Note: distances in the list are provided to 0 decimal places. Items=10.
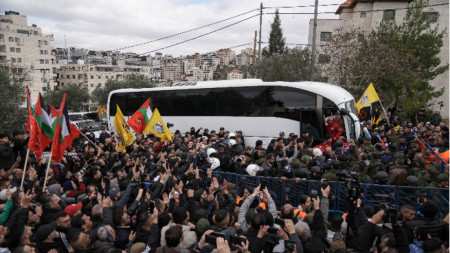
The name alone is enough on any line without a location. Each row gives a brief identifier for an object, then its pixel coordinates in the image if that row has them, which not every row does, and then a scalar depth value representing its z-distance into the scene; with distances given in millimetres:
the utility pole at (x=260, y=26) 23597
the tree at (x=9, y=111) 13602
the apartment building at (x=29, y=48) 57312
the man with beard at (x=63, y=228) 4090
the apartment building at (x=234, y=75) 167700
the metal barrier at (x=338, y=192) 5090
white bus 10852
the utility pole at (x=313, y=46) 17206
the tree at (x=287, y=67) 24438
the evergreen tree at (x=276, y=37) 57156
